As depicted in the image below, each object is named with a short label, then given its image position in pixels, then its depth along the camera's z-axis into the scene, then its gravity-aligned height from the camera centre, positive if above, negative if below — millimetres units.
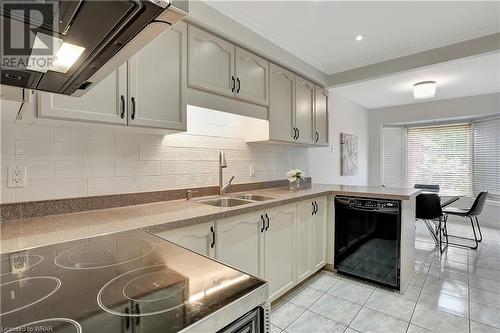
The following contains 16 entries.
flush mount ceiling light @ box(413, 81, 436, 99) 3711 +1117
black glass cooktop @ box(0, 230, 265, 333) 477 -297
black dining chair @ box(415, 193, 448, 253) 3355 -590
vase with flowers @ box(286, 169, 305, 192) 2822 -124
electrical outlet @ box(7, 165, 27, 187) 1332 -47
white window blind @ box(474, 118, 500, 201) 4562 +120
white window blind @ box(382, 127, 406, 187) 5684 +280
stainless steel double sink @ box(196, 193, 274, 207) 2159 -309
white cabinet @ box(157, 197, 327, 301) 1540 -578
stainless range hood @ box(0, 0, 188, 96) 525 +332
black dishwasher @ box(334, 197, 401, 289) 2320 -730
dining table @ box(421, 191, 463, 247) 3594 -984
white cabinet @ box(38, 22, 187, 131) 1308 +435
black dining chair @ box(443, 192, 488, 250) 3486 -663
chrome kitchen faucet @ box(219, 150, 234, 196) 2307 -87
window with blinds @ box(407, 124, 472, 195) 5031 +143
